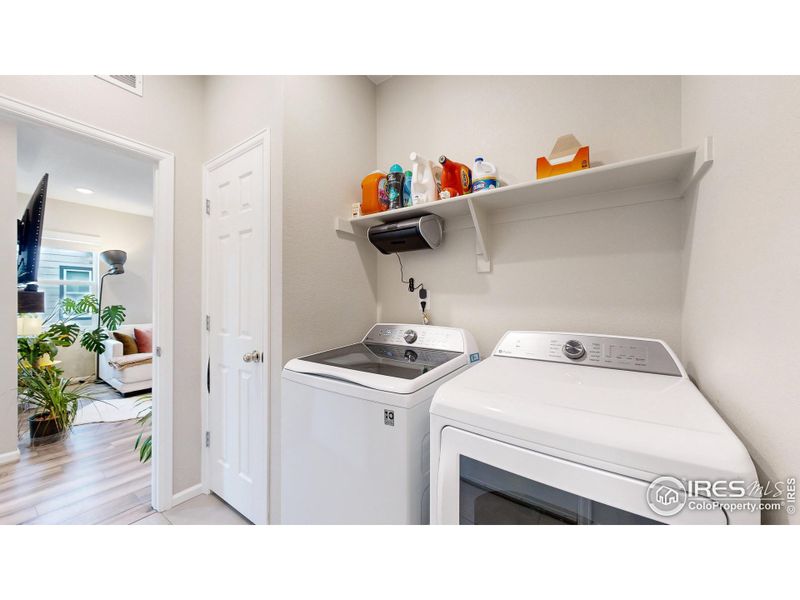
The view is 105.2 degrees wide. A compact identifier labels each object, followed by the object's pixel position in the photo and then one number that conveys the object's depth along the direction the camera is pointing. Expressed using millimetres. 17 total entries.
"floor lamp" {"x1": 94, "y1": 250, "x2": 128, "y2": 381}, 4887
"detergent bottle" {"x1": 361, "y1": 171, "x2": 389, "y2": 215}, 1762
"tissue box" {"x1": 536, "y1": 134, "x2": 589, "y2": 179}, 1250
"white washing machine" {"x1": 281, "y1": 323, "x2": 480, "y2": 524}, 1083
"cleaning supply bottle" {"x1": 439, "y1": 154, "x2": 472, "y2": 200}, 1550
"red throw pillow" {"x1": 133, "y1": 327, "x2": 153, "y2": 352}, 4559
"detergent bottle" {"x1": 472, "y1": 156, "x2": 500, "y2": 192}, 1431
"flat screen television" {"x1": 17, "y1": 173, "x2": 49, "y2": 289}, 2803
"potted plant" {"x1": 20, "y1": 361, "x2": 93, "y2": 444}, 2652
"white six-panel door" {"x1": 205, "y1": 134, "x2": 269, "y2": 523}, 1624
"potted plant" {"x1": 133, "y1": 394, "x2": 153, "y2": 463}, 2141
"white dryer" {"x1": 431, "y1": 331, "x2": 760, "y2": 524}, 553
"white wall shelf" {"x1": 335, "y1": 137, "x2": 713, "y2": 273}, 1060
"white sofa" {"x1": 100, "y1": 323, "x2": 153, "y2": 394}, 4047
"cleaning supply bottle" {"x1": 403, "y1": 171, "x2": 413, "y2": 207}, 1703
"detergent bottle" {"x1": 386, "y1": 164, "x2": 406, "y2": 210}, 1699
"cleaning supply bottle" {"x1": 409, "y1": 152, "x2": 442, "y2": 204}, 1579
